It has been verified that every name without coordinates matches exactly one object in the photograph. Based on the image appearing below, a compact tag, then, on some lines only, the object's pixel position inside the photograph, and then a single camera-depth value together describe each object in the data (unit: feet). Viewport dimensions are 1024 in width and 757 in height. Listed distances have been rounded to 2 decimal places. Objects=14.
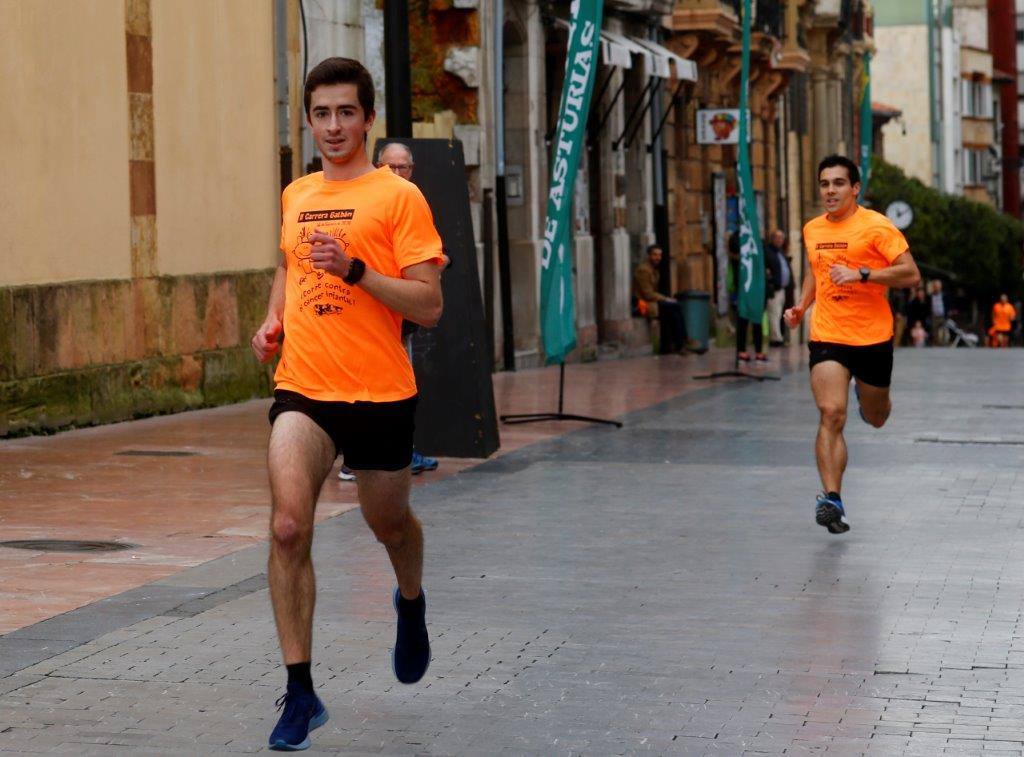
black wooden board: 43.73
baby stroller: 190.19
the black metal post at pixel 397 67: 44.29
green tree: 237.45
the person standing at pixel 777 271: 100.01
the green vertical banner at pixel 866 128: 134.41
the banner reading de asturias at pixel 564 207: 52.47
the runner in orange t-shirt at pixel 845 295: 34.63
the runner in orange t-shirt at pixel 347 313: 19.58
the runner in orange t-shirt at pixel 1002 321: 186.19
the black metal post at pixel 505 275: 80.33
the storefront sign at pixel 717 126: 118.01
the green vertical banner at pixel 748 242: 71.46
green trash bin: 106.83
